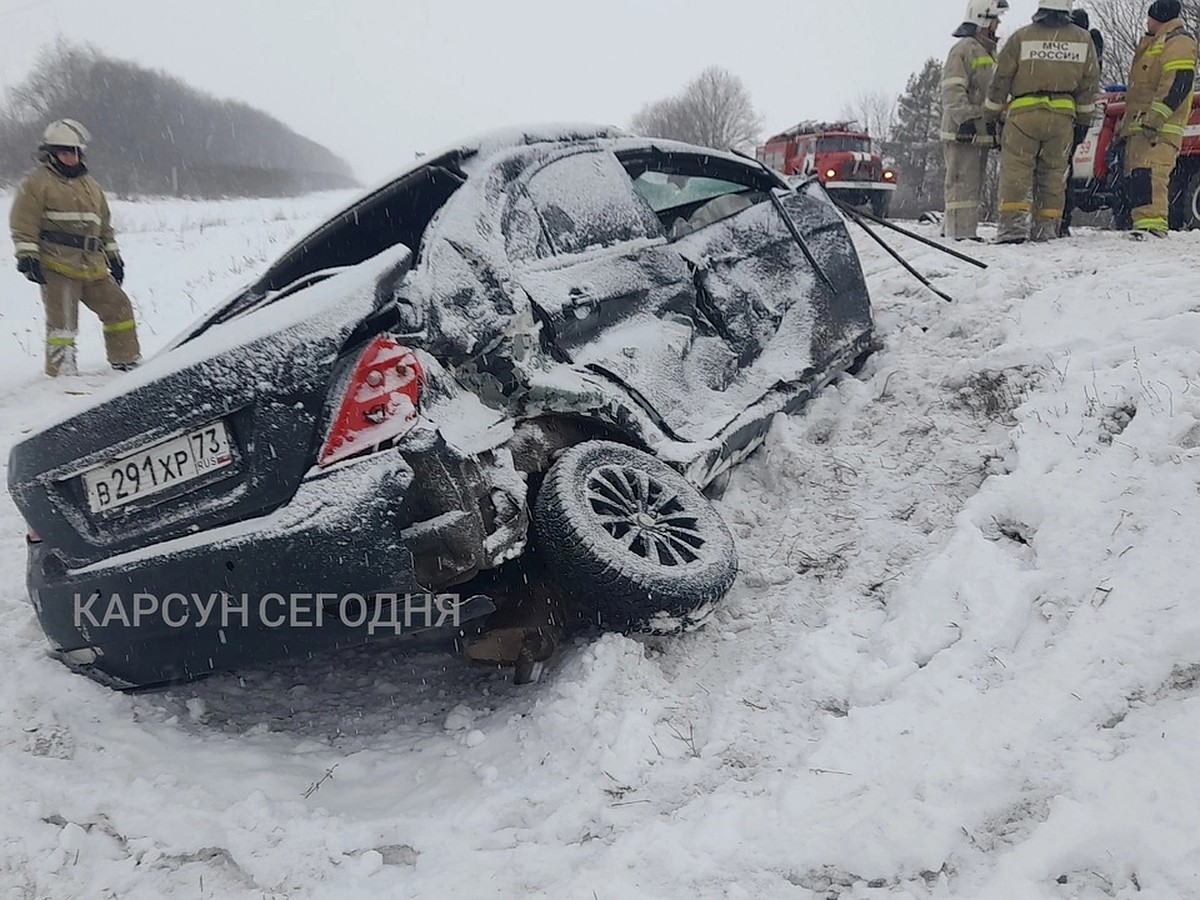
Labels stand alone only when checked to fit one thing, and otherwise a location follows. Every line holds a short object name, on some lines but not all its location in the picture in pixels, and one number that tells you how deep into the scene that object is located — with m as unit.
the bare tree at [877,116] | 68.69
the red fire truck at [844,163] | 18.17
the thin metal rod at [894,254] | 5.34
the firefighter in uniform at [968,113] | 7.59
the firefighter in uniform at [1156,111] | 6.86
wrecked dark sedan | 2.18
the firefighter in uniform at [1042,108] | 6.66
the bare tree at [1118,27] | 31.78
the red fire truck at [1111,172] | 8.39
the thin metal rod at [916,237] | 5.46
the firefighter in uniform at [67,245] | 6.60
